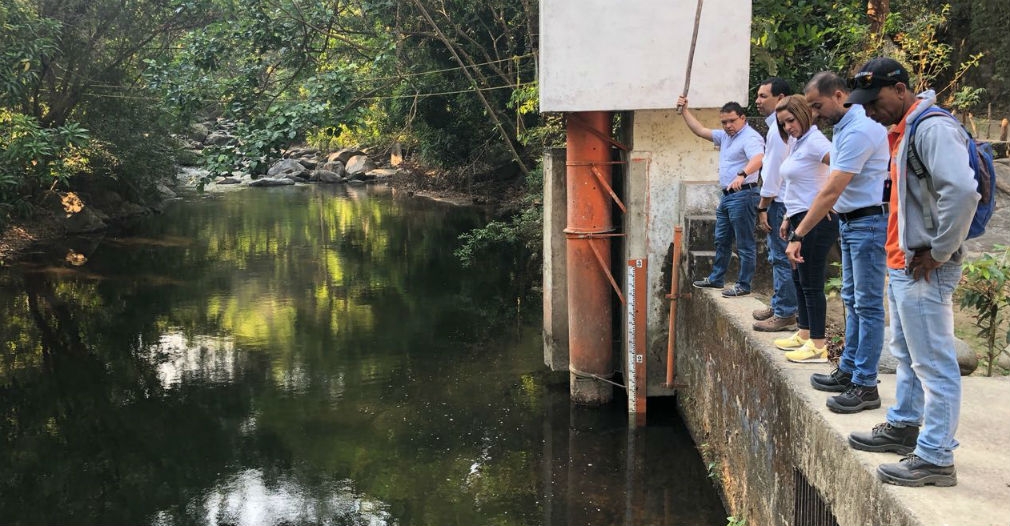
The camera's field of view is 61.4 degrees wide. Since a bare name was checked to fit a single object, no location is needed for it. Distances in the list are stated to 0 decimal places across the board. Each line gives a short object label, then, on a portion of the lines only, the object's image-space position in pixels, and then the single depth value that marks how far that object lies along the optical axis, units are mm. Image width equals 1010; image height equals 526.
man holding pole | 5758
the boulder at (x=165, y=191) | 24577
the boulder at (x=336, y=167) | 30797
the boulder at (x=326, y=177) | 30172
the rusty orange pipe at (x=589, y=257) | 7039
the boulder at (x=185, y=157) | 22939
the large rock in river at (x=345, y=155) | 31806
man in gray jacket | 2680
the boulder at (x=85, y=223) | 18547
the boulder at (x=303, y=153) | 34000
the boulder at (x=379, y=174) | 30000
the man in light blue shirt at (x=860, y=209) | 3584
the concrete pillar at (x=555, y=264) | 7539
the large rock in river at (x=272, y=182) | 28831
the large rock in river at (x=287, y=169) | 30672
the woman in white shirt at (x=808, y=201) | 4289
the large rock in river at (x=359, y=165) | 30634
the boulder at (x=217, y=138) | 33000
